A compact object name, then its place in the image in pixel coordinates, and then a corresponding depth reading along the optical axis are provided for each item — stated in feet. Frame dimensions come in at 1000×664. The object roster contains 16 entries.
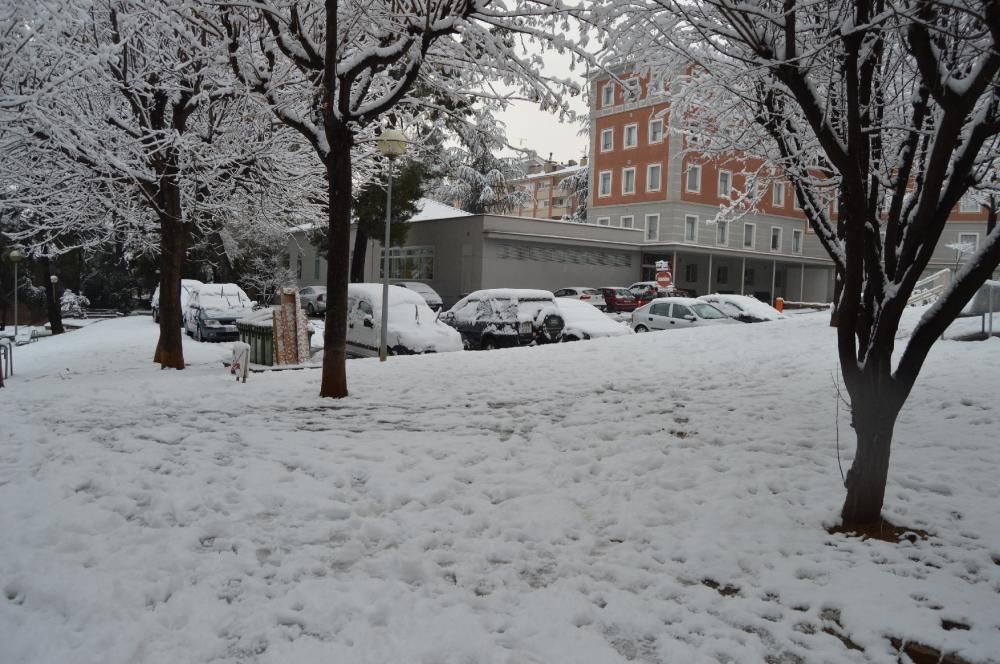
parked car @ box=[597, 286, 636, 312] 99.45
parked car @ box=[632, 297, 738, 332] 68.44
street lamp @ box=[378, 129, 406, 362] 38.73
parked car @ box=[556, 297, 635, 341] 58.75
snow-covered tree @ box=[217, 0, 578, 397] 27.45
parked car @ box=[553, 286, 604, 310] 98.84
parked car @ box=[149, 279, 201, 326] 82.91
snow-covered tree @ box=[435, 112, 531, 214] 151.33
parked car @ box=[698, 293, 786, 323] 70.69
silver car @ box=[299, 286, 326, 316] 100.42
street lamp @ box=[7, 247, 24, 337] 84.23
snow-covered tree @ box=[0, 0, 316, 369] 32.73
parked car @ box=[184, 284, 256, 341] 70.54
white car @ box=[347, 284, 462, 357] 48.96
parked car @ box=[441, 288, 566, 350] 56.44
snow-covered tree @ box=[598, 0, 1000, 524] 13.25
